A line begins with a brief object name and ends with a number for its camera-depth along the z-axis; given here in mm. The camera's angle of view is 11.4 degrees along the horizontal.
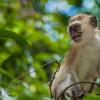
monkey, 5725
